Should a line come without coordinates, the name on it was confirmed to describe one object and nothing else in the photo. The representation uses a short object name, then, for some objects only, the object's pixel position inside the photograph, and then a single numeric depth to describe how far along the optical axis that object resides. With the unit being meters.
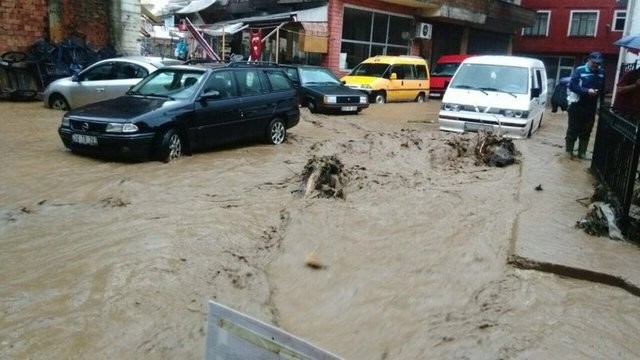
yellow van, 18.28
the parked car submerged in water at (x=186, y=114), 7.58
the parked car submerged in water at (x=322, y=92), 15.02
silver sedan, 11.92
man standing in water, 8.20
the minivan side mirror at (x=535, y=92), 11.12
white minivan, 10.74
